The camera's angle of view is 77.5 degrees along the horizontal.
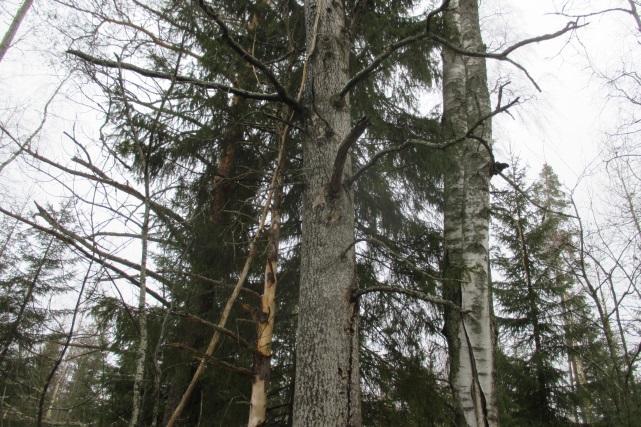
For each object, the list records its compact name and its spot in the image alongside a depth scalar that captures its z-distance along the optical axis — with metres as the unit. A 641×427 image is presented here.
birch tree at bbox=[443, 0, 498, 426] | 3.43
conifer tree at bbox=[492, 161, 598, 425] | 8.56
